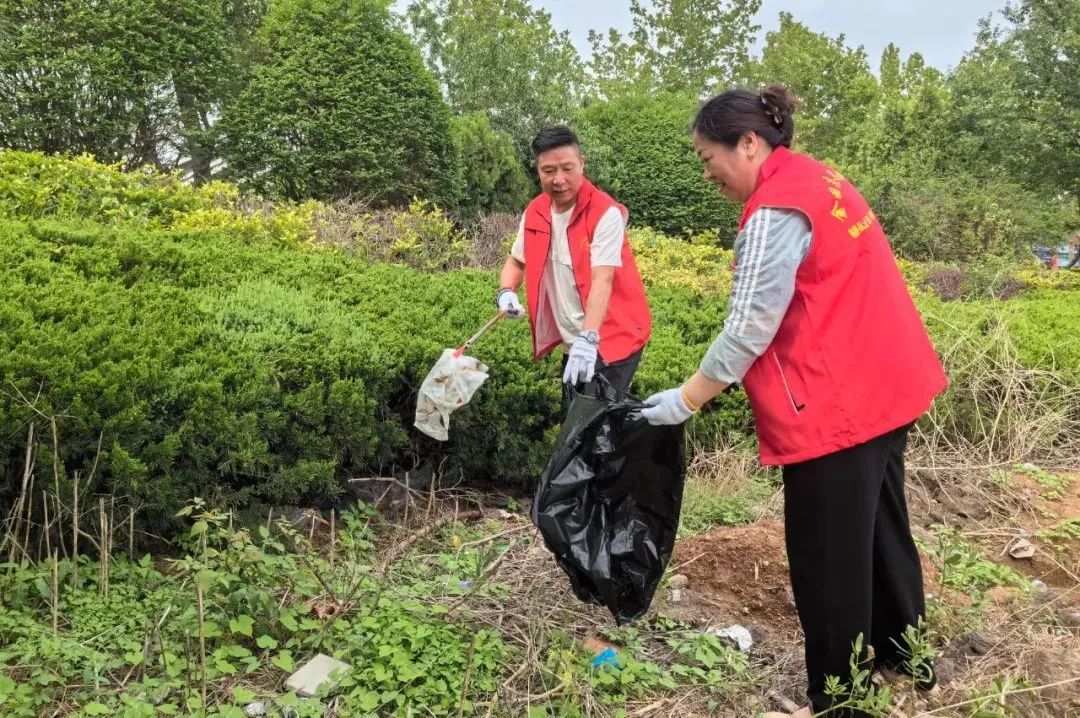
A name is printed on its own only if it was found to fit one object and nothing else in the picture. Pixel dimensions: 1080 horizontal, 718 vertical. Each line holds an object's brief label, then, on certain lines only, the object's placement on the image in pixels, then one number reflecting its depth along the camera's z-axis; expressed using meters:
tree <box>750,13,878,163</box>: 26.69
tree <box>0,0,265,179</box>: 9.14
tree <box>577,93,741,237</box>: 13.95
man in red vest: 3.15
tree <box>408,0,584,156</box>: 13.47
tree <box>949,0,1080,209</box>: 17.97
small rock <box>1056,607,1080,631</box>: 3.03
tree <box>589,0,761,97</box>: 28.19
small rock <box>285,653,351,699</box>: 2.32
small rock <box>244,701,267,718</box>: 2.26
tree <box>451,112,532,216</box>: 10.61
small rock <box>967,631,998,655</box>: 2.76
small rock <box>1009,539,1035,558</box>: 3.87
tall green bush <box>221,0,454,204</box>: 9.30
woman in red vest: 1.98
